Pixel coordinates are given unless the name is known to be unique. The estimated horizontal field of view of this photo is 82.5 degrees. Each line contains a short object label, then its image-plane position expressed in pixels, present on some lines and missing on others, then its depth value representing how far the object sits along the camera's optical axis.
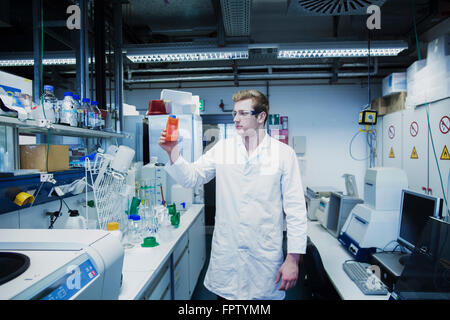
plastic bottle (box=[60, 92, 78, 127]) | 1.46
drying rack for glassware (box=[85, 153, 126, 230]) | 1.38
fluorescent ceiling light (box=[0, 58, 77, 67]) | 3.01
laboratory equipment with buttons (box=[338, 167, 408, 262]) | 1.66
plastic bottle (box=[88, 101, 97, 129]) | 1.70
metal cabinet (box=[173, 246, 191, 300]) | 1.67
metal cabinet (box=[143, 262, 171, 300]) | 1.20
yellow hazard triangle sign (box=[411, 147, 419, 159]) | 2.70
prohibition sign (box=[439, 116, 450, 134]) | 2.26
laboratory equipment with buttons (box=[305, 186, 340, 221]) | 2.77
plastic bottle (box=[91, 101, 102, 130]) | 1.74
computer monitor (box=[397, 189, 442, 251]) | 1.34
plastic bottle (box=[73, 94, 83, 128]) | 1.55
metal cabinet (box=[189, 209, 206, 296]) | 2.12
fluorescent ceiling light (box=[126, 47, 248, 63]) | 2.75
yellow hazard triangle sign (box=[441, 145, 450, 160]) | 2.25
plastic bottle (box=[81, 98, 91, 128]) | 1.64
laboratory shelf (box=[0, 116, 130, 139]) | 1.04
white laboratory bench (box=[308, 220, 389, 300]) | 1.28
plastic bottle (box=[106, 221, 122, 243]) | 1.31
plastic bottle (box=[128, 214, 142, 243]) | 1.52
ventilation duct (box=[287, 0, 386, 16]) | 1.74
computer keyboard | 1.27
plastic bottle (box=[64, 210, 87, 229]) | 1.24
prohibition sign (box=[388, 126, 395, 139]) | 3.18
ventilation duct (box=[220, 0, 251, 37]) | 2.22
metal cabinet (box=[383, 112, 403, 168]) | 3.05
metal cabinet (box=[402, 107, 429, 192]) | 2.57
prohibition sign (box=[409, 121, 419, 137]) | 2.72
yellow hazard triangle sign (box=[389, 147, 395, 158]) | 3.17
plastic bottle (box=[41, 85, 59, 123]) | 1.29
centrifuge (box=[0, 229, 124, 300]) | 0.54
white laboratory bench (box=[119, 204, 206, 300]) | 1.08
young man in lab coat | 1.34
